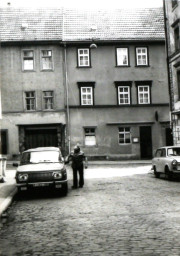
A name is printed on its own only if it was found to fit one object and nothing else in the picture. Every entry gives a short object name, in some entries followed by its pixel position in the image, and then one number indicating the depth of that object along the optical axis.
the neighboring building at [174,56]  27.05
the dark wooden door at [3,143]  35.03
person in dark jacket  16.05
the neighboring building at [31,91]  35.12
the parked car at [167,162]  18.14
